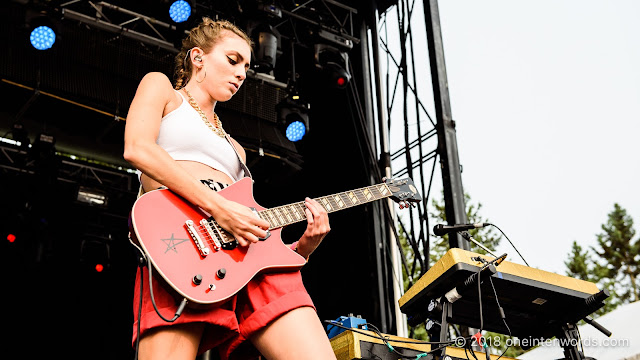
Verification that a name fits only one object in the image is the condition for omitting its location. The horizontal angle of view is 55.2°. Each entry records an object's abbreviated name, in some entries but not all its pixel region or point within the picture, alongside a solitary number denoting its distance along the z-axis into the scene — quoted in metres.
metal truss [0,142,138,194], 7.59
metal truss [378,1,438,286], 5.34
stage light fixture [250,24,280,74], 5.86
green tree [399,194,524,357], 16.53
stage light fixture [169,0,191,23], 5.60
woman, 1.72
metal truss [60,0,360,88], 6.21
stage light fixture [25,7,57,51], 5.45
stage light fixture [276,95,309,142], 6.54
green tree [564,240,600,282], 25.31
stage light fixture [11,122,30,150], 7.16
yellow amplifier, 2.32
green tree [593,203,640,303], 25.83
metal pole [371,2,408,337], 5.45
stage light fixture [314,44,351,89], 6.17
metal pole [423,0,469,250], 4.52
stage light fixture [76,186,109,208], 8.16
